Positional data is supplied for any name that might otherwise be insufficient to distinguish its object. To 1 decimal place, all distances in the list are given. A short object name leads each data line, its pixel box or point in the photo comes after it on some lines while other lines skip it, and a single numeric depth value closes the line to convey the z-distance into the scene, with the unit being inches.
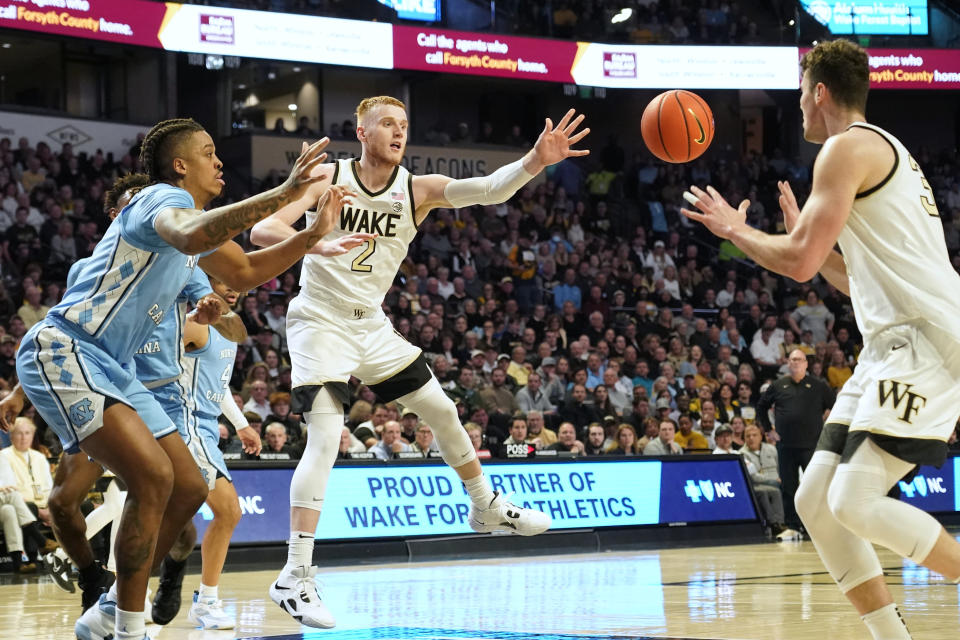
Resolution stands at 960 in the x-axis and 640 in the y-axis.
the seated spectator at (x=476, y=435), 513.4
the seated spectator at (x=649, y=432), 593.6
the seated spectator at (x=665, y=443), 585.9
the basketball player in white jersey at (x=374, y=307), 250.8
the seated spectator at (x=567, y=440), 559.2
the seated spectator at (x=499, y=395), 606.2
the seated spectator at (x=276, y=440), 490.3
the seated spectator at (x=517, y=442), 510.0
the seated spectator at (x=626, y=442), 583.2
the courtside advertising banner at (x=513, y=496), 449.1
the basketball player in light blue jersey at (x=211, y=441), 278.2
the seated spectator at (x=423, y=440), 514.6
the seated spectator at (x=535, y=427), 572.1
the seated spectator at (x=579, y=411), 627.2
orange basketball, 276.2
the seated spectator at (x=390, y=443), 502.3
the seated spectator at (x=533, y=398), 627.8
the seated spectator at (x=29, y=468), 431.8
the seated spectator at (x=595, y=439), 572.1
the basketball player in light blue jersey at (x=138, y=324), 195.0
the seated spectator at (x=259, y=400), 539.2
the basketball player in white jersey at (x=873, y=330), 167.5
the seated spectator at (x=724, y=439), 598.9
